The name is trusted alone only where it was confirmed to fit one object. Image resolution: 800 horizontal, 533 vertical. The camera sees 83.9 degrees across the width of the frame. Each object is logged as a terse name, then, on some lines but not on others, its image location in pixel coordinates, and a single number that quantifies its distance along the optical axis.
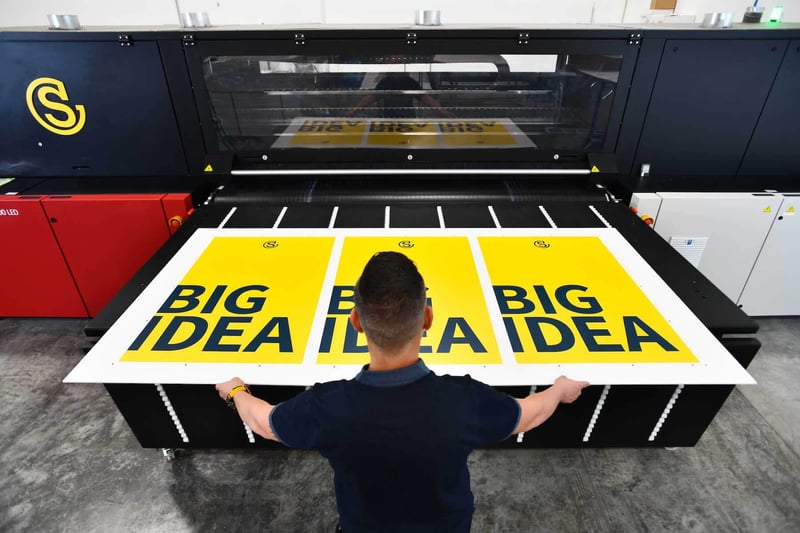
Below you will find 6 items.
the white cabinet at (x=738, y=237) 2.34
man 0.81
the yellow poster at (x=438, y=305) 1.38
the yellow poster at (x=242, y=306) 1.39
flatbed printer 1.53
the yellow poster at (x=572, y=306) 1.38
